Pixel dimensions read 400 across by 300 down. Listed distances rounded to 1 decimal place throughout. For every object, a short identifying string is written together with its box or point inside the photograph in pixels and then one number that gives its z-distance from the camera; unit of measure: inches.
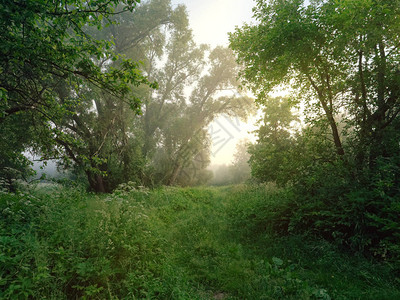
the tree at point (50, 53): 121.5
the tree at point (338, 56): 193.8
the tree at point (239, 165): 1790.1
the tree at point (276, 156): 269.0
